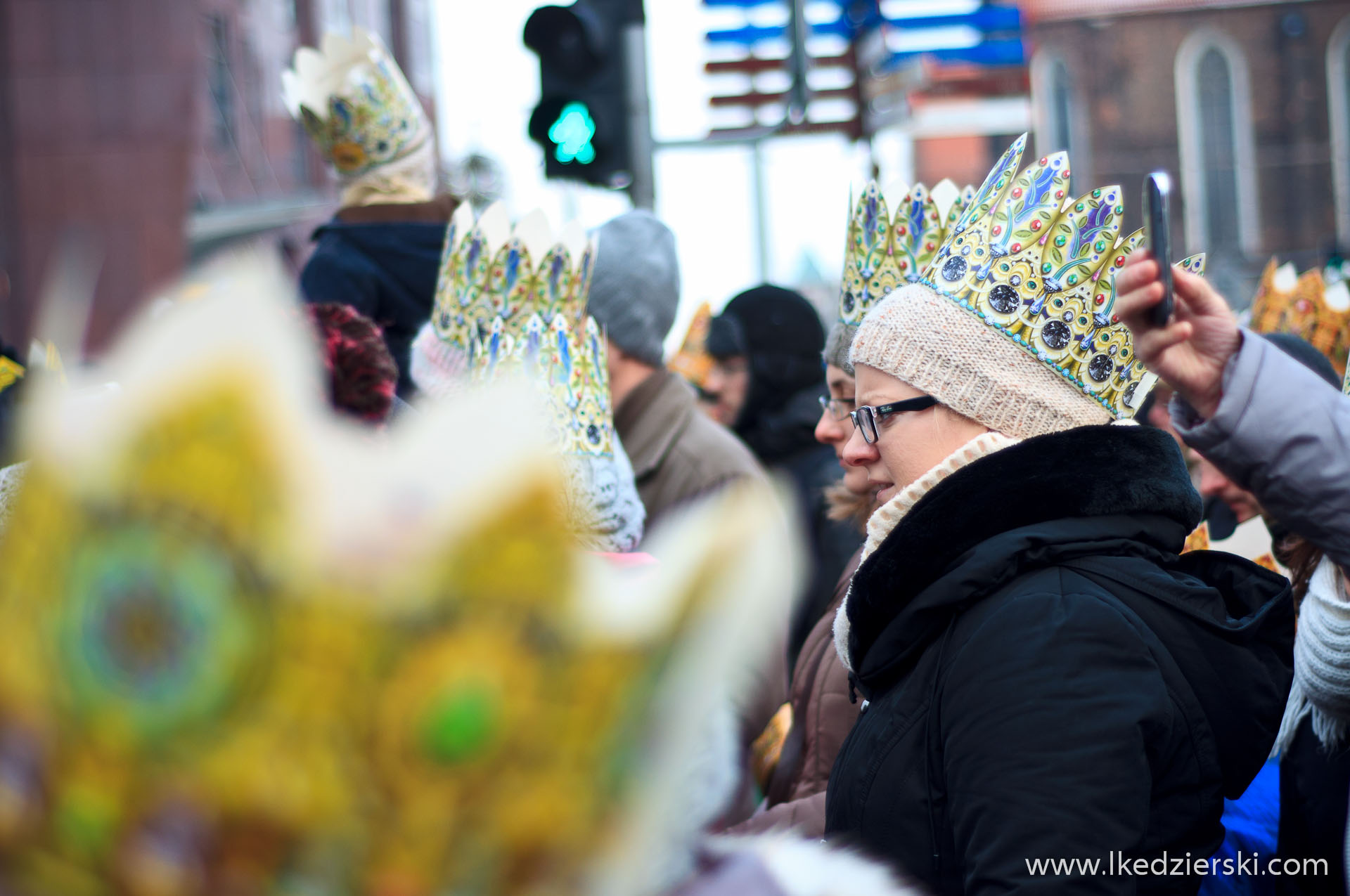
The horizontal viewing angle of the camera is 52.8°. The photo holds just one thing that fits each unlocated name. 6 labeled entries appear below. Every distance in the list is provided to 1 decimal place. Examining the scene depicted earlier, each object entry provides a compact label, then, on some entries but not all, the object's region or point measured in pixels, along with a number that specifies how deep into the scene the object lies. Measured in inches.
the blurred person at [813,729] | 101.2
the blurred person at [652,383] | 140.3
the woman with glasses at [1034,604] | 68.4
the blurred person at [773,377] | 201.0
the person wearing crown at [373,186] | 169.8
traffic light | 233.8
